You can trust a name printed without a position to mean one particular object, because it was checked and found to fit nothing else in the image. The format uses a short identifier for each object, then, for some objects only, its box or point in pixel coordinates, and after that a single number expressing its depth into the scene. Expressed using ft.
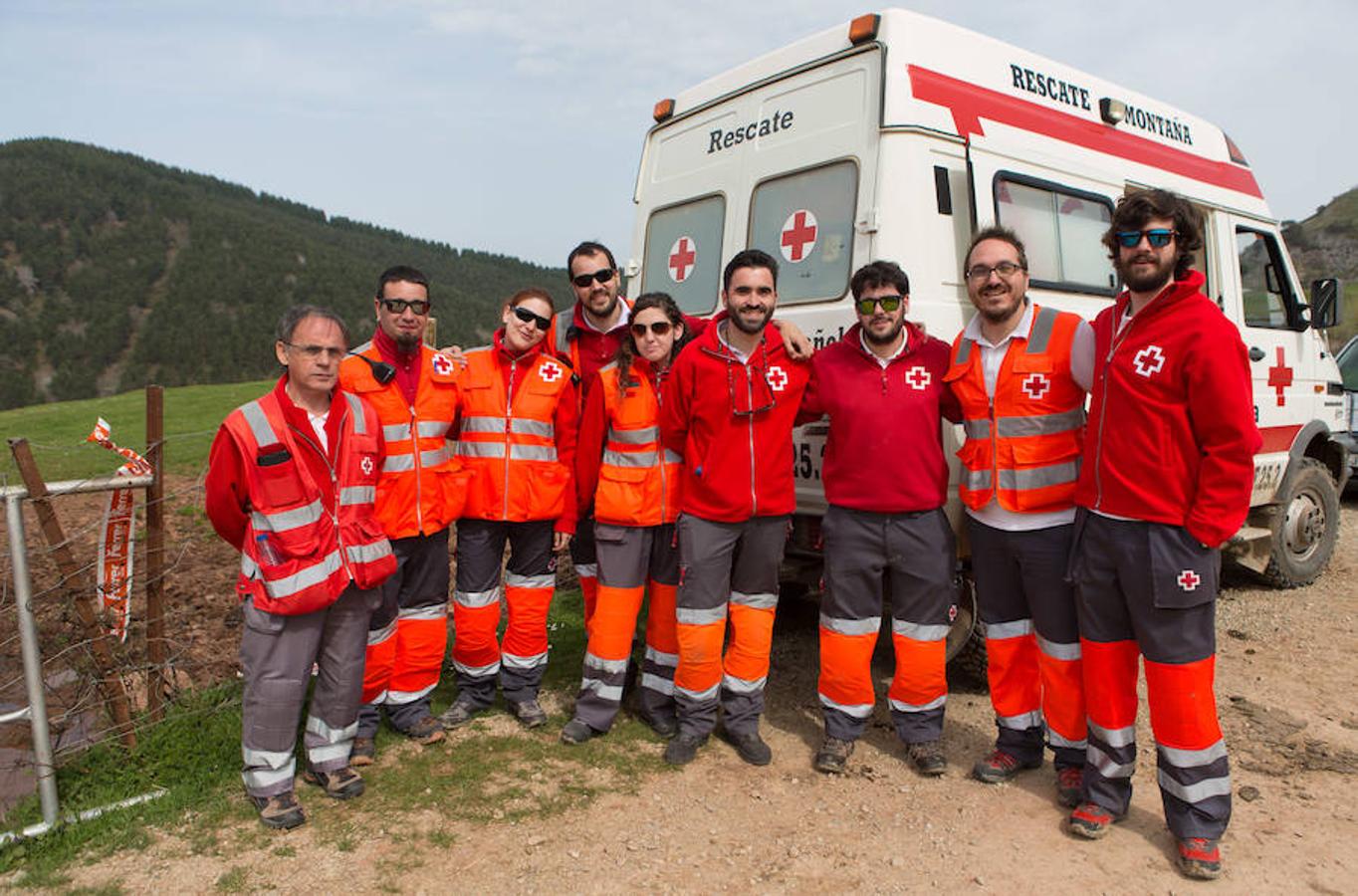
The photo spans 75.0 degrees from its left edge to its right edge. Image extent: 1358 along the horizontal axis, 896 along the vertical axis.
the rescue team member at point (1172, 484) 9.01
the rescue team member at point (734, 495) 11.68
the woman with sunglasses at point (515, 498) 12.49
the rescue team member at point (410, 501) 11.78
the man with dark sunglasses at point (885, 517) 11.28
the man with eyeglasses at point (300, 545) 9.82
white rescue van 12.80
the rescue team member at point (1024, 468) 10.58
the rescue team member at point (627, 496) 12.32
